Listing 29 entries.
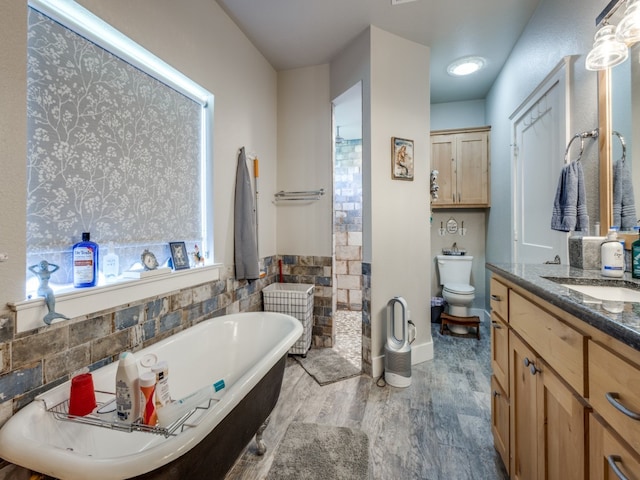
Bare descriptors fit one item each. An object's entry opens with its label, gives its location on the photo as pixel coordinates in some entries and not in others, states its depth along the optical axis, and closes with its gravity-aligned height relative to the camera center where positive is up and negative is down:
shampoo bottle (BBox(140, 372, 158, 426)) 0.98 -0.55
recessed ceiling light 2.82 +1.80
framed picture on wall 2.45 +0.73
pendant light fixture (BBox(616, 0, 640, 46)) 1.18 +0.92
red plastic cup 1.00 -0.54
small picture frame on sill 1.74 -0.08
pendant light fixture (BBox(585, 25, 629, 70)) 1.30 +0.90
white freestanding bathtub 0.70 -0.58
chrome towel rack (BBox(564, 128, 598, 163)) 1.52 +0.58
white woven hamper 2.62 -0.58
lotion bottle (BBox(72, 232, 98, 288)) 1.23 -0.09
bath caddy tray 0.78 -0.57
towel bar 2.91 +0.49
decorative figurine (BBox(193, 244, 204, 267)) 1.92 -0.10
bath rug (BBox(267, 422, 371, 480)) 1.42 -1.14
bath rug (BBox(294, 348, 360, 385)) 2.36 -1.10
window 1.14 +0.49
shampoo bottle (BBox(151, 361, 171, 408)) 1.04 -0.52
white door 1.88 +0.57
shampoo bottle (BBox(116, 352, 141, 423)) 0.98 -0.52
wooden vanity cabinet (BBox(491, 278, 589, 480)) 0.77 -0.50
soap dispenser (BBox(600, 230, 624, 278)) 1.21 -0.07
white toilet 3.18 -0.50
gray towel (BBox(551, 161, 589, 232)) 1.53 +0.22
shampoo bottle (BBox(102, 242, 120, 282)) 1.38 -0.11
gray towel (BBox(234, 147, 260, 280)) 2.28 +0.07
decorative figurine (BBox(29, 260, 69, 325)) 1.05 -0.17
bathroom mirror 1.29 +0.58
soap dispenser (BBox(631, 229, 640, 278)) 1.14 -0.07
